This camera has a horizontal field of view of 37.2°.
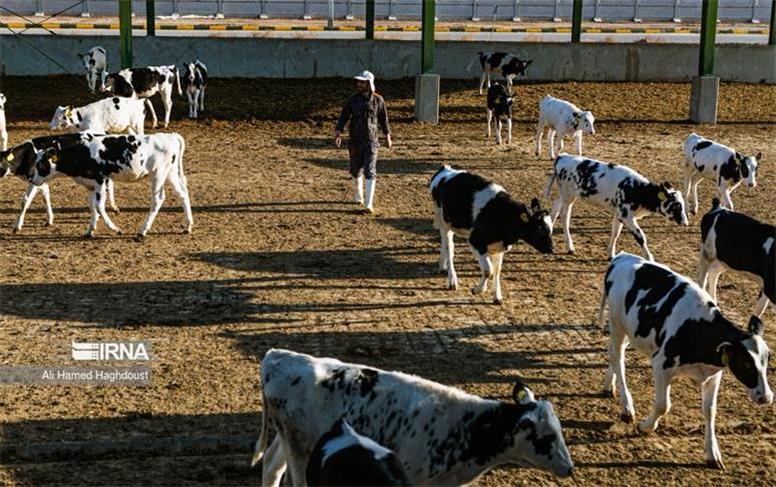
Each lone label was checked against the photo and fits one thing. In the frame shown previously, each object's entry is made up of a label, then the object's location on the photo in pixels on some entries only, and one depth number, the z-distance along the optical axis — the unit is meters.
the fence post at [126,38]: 25.52
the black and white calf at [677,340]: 8.84
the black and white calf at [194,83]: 24.80
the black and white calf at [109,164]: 15.59
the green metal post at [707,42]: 25.73
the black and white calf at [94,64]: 27.30
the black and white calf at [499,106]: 22.78
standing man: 17.17
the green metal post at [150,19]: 28.38
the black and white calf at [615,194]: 14.68
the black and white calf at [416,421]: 7.50
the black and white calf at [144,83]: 24.27
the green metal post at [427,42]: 25.08
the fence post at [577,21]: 30.55
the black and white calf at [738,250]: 11.81
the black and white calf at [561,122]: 20.97
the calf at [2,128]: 20.28
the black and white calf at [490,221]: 13.09
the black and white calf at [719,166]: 17.03
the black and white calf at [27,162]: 16.03
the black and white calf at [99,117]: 19.91
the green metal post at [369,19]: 30.69
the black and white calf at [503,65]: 27.59
